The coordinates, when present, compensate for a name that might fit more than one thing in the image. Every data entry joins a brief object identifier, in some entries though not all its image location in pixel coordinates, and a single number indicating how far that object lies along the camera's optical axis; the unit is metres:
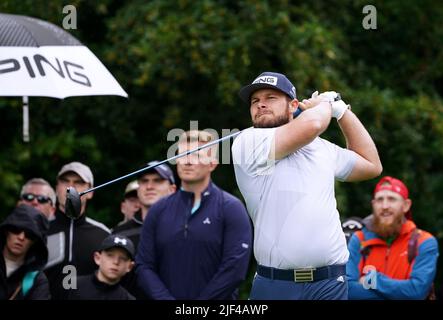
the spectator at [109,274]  16.27
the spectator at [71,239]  17.39
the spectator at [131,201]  19.34
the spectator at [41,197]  18.50
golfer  12.71
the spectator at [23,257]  16.03
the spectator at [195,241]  16.23
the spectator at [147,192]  18.30
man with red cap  16.77
